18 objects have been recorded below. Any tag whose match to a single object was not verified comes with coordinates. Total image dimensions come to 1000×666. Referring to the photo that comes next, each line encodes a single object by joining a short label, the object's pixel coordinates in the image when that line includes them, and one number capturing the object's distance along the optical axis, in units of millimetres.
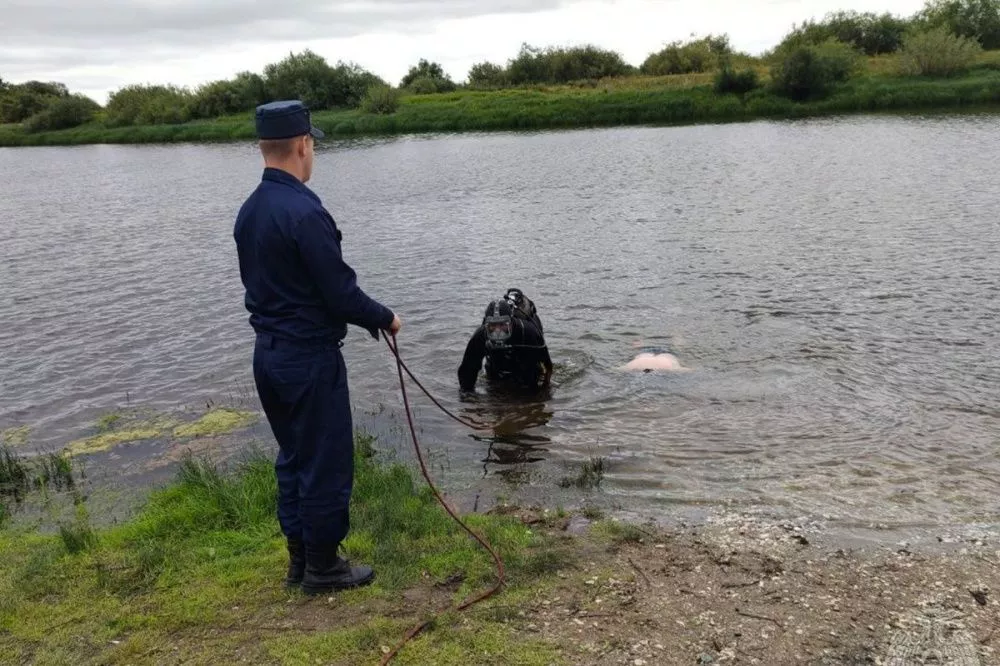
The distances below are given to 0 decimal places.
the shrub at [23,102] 94250
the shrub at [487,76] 83750
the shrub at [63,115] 83750
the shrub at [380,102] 67875
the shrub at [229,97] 80625
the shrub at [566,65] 82375
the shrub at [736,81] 55344
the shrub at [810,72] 52594
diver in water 9320
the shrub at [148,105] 82000
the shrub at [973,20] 67375
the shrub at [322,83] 77125
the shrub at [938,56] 53500
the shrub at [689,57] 76375
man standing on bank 4695
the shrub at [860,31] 71438
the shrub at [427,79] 81750
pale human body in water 11039
